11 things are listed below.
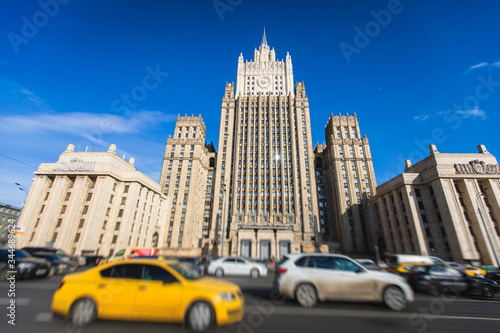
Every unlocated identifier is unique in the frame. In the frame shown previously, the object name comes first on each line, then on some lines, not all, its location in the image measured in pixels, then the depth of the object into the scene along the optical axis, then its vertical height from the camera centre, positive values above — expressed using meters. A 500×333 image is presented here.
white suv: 6.75 -1.44
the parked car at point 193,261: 18.00 -2.35
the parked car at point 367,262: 19.46 -2.10
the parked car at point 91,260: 26.42 -3.29
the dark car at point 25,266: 11.13 -1.83
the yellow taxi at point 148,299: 4.70 -1.46
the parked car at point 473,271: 17.81 -2.38
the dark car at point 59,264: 14.86 -2.25
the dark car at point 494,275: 17.55 -2.65
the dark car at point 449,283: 10.31 -1.98
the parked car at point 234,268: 16.46 -2.41
